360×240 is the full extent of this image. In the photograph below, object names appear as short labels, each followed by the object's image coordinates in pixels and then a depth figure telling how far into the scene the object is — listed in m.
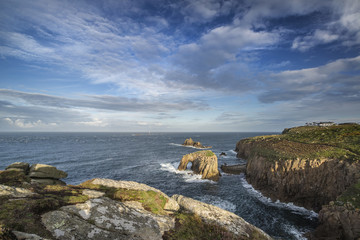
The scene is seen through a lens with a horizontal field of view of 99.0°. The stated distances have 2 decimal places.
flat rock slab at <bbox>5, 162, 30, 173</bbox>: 28.38
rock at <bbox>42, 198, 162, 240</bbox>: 8.77
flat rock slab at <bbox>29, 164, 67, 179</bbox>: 29.56
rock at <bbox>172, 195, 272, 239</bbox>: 12.94
